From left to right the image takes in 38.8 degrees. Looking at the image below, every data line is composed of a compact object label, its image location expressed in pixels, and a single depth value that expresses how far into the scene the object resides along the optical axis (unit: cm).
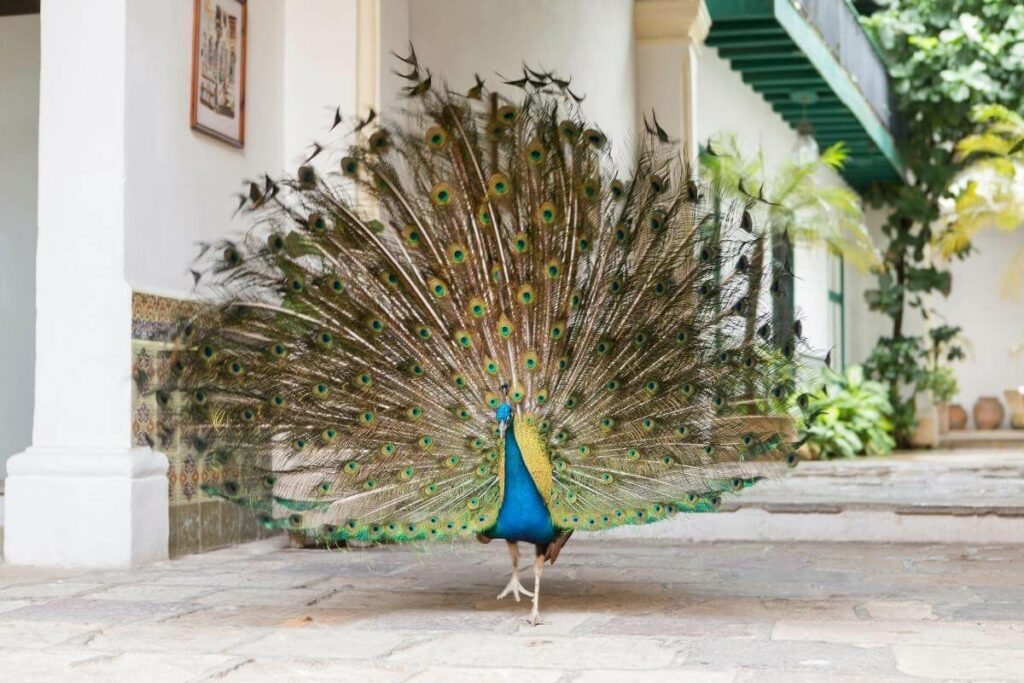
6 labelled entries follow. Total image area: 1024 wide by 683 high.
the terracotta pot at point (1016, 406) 2091
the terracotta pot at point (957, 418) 2145
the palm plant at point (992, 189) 1722
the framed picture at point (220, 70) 705
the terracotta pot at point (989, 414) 2133
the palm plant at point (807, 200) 1432
